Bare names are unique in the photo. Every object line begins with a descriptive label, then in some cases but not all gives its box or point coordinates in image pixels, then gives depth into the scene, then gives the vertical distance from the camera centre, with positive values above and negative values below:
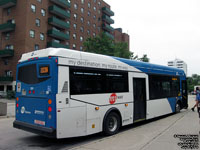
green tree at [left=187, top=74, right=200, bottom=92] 101.56 -0.24
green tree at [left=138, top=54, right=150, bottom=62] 41.64 +5.50
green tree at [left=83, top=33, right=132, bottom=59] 33.00 +6.44
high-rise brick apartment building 34.22 +10.77
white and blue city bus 5.59 -0.36
